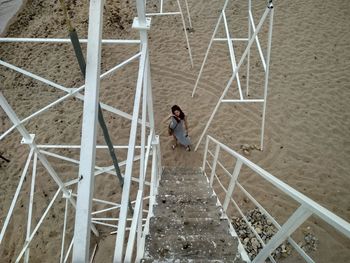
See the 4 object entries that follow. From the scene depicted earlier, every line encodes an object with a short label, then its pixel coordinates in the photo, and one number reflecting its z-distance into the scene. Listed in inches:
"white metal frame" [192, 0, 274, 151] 146.4
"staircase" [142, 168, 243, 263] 104.7
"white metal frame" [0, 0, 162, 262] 48.0
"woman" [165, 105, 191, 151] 205.9
